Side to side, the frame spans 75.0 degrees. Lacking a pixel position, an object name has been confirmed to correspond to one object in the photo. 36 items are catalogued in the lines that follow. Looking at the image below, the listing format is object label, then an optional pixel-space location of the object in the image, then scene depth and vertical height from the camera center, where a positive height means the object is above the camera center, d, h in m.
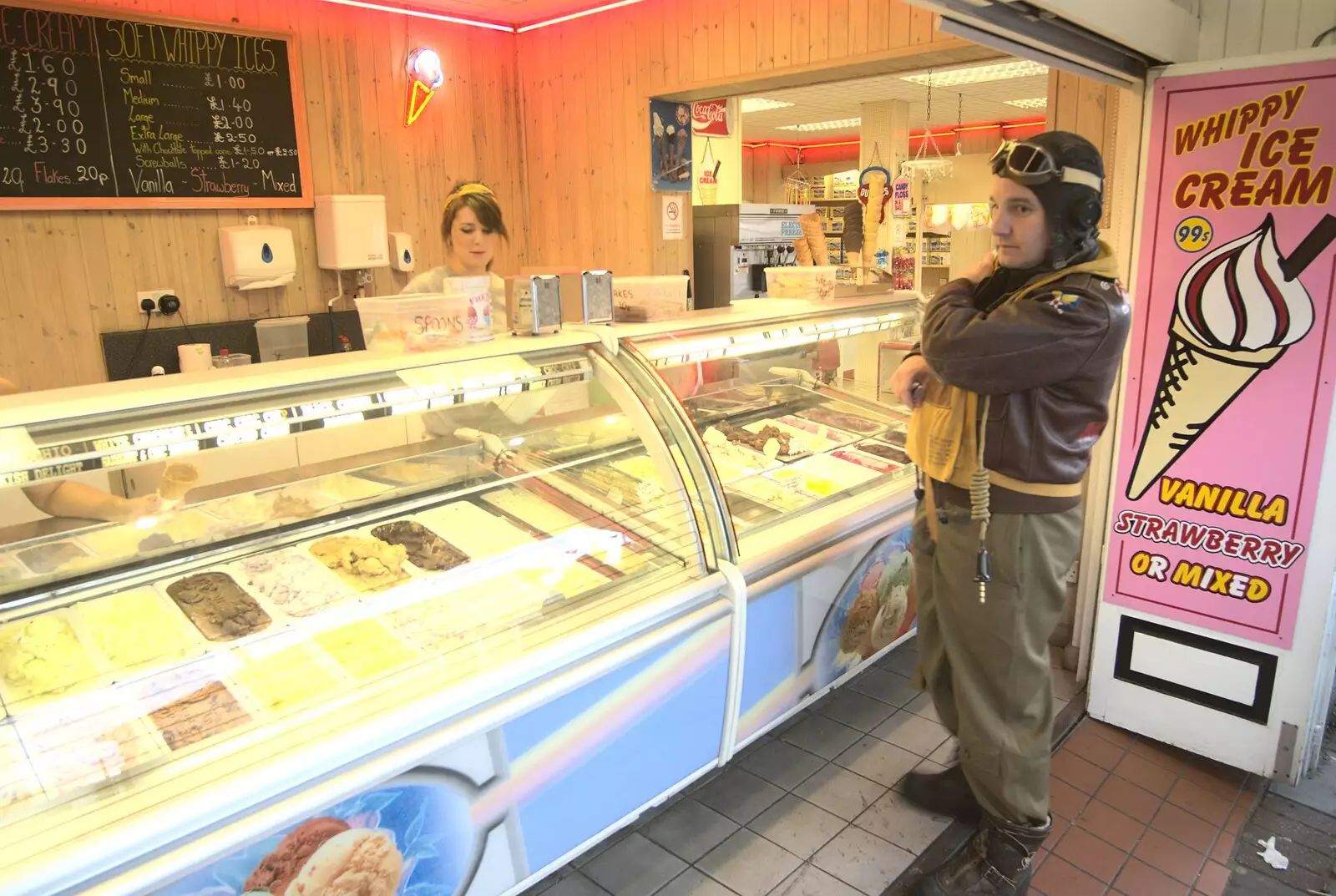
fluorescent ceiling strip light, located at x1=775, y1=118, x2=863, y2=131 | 15.21 +2.18
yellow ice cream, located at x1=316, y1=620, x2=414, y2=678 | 2.11 -0.94
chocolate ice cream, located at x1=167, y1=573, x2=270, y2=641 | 2.17 -0.86
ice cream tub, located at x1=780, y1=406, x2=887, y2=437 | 4.04 -0.79
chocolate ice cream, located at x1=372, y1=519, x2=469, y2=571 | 2.55 -0.85
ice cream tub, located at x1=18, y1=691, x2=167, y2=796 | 1.70 -0.95
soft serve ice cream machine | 6.85 +0.01
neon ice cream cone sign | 6.20 +1.26
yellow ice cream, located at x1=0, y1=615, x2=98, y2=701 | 1.91 -0.87
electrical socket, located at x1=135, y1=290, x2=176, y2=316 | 5.28 -0.19
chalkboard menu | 4.75 +0.87
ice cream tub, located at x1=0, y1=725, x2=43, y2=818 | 1.64 -0.96
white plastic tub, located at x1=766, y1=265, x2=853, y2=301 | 3.84 -0.14
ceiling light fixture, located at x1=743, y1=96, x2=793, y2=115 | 11.62 +1.98
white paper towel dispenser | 5.43 +0.04
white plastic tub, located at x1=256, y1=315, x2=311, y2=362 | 5.68 -0.49
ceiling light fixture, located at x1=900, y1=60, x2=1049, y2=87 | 9.41 +1.90
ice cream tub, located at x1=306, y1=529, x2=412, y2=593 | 2.43 -0.85
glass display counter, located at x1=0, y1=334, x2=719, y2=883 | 1.77 -0.85
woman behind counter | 3.87 +0.12
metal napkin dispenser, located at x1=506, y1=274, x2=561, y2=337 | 2.71 -0.15
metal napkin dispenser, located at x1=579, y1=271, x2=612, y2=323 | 2.93 -0.13
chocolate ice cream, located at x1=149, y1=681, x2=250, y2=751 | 1.83 -0.95
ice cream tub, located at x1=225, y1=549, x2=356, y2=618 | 2.29 -0.85
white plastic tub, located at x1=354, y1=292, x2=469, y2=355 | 2.56 -0.18
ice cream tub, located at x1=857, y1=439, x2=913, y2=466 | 3.79 -0.88
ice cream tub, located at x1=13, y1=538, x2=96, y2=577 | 2.24 -0.74
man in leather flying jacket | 2.38 -0.59
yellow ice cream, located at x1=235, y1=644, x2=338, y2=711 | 1.97 -0.95
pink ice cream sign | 2.91 -0.39
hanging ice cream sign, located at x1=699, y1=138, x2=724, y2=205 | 7.72 +0.65
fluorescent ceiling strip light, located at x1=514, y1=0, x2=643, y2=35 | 6.27 +1.77
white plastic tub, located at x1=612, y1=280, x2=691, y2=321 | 3.10 -0.16
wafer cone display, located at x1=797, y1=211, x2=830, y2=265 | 4.49 +0.07
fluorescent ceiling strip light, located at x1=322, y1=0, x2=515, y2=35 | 6.02 +1.74
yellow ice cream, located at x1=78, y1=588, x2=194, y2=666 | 2.05 -0.87
